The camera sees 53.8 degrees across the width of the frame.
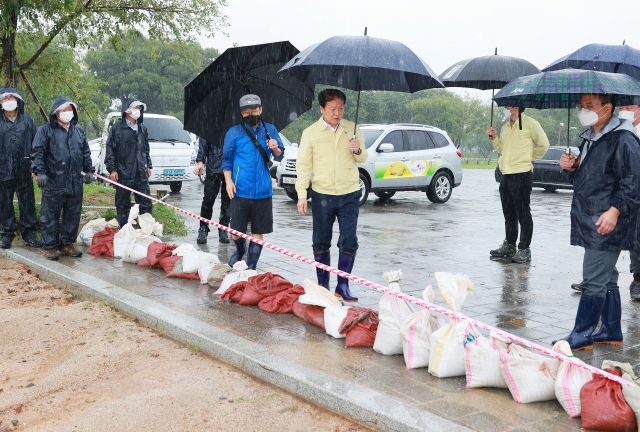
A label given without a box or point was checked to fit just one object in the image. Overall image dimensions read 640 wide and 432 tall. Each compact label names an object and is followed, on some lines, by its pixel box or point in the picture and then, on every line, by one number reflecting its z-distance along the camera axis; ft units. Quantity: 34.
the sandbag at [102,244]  24.93
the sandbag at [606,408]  10.25
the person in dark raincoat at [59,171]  23.67
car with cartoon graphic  47.37
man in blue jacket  20.29
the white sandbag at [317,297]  15.79
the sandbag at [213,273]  19.76
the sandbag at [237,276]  18.90
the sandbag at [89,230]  26.25
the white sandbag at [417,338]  13.06
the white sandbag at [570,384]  10.93
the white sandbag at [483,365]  12.01
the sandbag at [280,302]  17.16
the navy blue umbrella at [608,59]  19.31
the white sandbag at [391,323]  13.79
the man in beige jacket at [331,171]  17.79
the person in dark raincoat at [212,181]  27.96
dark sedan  64.49
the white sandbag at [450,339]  12.48
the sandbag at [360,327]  14.38
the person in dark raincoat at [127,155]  26.55
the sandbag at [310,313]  15.87
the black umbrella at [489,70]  25.00
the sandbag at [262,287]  17.80
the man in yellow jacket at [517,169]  24.44
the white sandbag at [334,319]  14.97
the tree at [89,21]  28.84
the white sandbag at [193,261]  21.03
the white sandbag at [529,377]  11.46
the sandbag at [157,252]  22.47
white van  51.90
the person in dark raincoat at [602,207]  13.44
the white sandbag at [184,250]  21.74
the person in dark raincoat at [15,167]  25.26
